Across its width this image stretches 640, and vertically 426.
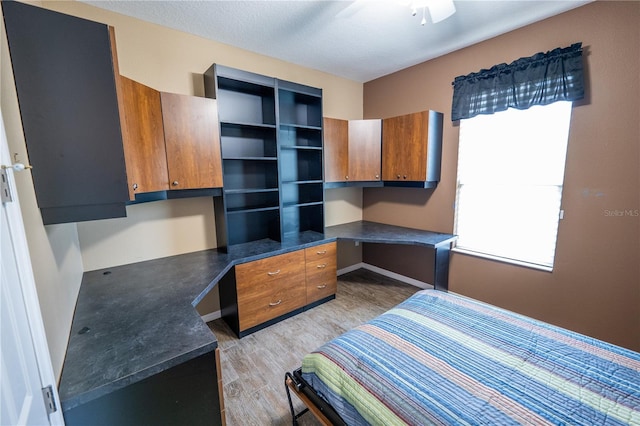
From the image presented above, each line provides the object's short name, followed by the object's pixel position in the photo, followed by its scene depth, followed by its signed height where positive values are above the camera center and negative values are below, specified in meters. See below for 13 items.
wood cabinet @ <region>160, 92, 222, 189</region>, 2.04 +0.31
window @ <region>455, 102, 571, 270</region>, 2.33 -0.12
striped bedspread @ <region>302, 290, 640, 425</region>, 1.00 -0.90
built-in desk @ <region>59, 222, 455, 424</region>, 1.00 -0.74
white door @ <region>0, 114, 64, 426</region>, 0.66 -0.42
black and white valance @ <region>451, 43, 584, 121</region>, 2.10 +0.78
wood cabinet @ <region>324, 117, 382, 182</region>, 3.13 +0.29
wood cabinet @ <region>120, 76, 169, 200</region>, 1.65 +0.30
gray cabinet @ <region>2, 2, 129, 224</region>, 1.03 +0.31
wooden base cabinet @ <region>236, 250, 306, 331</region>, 2.34 -1.05
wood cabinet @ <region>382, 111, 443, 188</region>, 2.91 +0.29
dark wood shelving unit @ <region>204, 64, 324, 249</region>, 2.49 +0.24
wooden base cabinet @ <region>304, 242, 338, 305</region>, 2.78 -1.05
